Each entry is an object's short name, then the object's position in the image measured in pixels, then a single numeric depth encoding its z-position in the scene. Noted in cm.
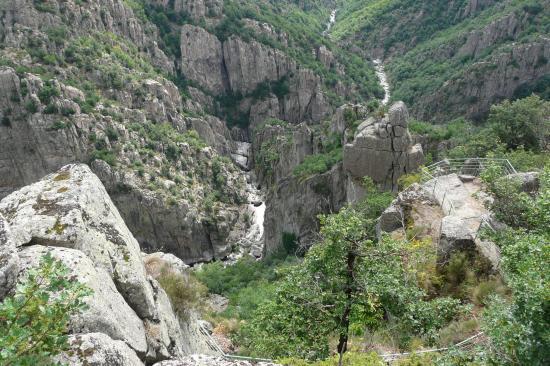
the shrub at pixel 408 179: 2709
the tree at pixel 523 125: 3044
